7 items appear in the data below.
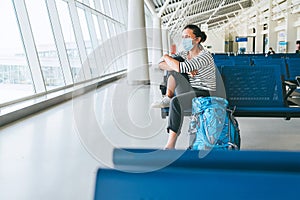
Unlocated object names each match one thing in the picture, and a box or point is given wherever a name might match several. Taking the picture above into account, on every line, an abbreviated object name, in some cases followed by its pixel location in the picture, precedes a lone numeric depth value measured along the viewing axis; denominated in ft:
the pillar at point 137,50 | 33.88
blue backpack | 8.09
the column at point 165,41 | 73.18
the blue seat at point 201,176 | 2.09
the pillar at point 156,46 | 57.05
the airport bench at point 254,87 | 11.13
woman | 9.91
